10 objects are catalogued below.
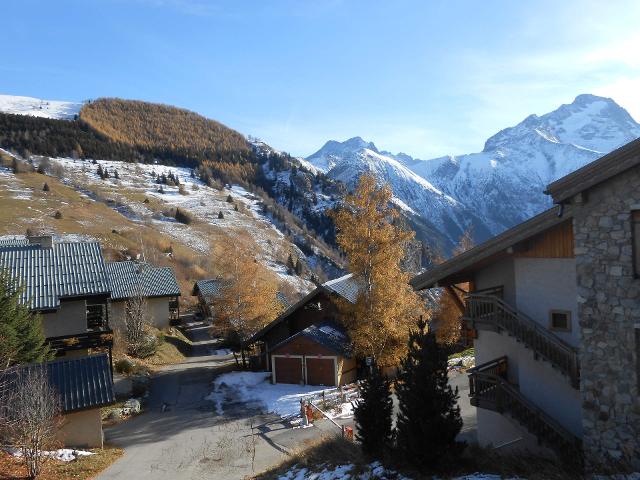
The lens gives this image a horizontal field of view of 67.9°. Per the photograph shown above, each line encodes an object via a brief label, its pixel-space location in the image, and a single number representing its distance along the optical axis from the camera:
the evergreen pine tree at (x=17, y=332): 20.36
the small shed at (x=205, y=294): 55.15
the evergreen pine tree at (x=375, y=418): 13.00
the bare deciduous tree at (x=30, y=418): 15.66
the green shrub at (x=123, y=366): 31.63
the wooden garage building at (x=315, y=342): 28.67
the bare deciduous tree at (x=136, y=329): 36.59
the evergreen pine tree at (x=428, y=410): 11.09
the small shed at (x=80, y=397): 19.39
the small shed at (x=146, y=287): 43.31
